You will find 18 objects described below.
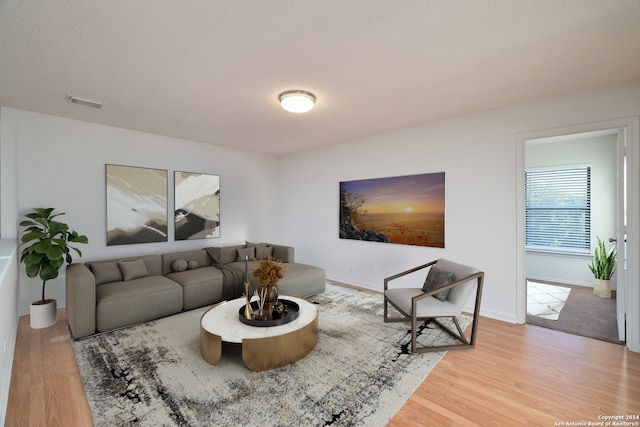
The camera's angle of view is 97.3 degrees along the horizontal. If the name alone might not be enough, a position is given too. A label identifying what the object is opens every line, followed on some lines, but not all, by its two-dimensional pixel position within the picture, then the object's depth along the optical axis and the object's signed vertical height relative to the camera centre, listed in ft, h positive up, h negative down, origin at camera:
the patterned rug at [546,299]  12.19 -4.13
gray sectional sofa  9.59 -2.86
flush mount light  9.48 +3.93
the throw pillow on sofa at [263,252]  16.70 -2.21
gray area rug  6.01 -4.24
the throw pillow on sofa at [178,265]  13.55 -2.45
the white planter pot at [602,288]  14.15 -3.67
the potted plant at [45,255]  9.89 -1.44
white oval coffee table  7.51 -3.44
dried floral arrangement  8.78 -1.83
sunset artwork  13.26 +0.30
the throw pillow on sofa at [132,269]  11.95 -2.37
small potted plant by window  14.19 -2.81
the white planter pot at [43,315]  10.11 -3.66
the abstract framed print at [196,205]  15.64 +0.54
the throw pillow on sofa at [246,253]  16.14 -2.24
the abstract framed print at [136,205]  13.50 +0.48
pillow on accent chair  9.51 -2.28
